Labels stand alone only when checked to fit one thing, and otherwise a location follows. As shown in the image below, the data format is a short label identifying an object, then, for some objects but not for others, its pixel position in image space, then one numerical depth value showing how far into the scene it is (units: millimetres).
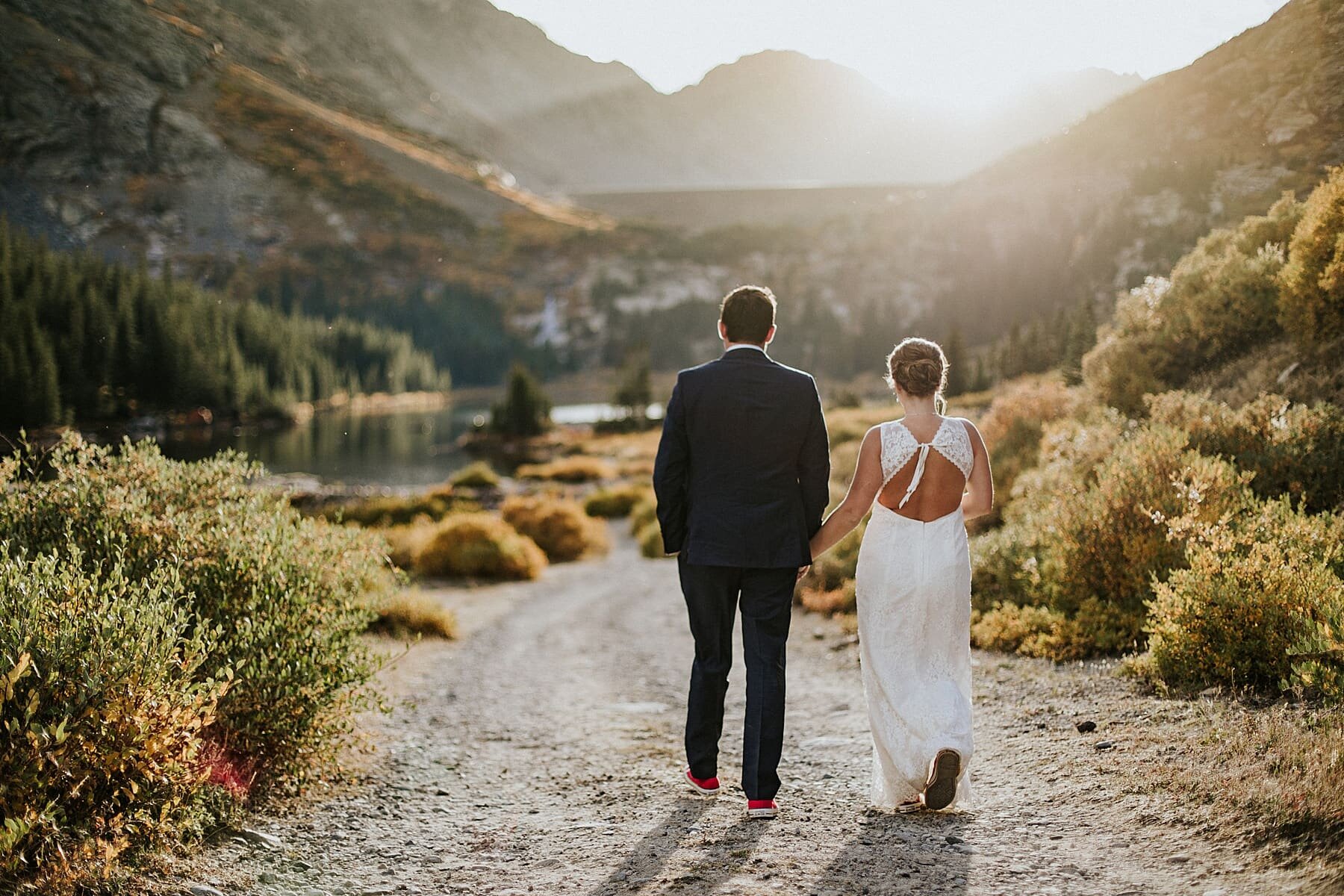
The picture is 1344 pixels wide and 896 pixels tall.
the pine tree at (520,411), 72188
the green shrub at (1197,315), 11086
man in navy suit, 4344
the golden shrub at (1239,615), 5262
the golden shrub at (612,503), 36125
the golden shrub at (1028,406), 15109
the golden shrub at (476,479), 42406
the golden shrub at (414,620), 12070
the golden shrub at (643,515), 29812
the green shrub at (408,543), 19847
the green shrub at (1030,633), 7773
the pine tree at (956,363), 43094
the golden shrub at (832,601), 12508
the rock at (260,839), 4633
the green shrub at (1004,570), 9625
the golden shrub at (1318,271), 9141
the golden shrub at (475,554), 19422
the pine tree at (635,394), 75812
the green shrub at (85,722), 3447
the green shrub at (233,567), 5406
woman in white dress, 4453
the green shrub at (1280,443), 7699
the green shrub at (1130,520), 7547
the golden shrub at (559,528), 25328
